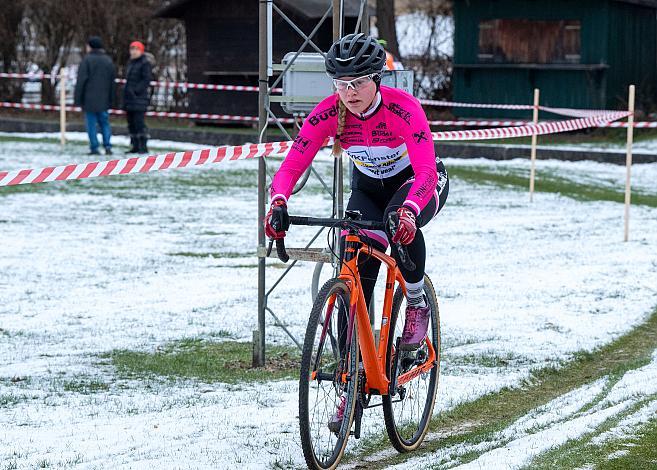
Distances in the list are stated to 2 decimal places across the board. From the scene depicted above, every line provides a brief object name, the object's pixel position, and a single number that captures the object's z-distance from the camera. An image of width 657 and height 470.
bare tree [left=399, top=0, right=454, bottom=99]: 37.05
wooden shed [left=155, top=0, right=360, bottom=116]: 35.12
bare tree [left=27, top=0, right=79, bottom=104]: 37.31
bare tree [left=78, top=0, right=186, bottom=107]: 37.75
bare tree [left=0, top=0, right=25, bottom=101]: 37.50
